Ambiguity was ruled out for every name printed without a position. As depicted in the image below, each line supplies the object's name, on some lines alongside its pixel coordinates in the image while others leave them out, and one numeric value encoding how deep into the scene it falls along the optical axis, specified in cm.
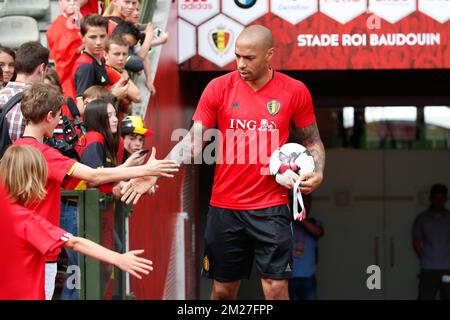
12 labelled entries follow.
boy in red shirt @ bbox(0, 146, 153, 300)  895
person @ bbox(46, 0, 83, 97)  1598
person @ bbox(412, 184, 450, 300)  2609
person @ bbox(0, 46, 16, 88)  1383
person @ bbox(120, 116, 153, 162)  1398
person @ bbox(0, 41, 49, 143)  1251
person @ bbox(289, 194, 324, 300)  2414
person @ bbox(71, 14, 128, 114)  1465
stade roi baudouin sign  2261
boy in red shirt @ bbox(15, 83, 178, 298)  1057
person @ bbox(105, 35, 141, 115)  1523
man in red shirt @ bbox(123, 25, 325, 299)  1221
